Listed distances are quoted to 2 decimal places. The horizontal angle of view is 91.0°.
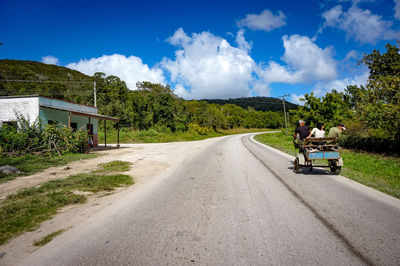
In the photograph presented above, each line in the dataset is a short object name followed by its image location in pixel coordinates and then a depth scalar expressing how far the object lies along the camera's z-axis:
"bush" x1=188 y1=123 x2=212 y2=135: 46.87
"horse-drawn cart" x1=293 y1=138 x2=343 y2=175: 6.82
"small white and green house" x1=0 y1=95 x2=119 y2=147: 15.43
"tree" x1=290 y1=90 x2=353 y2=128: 28.53
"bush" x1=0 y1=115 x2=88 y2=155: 12.58
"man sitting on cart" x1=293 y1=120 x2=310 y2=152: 7.76
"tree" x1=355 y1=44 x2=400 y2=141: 11.22
